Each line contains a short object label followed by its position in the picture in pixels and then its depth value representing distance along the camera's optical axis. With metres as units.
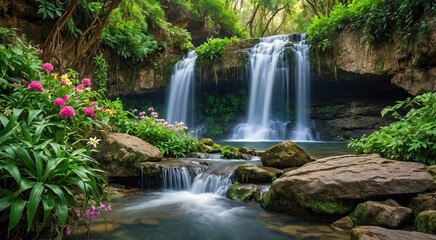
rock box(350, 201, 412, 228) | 2.54
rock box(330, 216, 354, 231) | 2.70
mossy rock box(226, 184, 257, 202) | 3.86
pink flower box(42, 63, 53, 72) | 3.11
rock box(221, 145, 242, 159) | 6.13
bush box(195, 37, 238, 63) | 12.77
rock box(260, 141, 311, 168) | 4.70
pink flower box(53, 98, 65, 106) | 2.36
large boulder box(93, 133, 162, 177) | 4.57
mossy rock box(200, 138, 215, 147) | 7.64
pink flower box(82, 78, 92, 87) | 3.50
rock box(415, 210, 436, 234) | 2.22
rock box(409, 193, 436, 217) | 2.57
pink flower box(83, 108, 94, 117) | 2.56
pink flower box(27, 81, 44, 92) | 2.48
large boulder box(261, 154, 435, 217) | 2.85
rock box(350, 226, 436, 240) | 2.05
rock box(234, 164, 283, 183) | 4.20
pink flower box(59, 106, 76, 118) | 2.24
